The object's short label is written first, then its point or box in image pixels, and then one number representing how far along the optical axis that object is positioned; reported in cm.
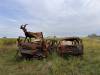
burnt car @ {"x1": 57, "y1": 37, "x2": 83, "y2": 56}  619
